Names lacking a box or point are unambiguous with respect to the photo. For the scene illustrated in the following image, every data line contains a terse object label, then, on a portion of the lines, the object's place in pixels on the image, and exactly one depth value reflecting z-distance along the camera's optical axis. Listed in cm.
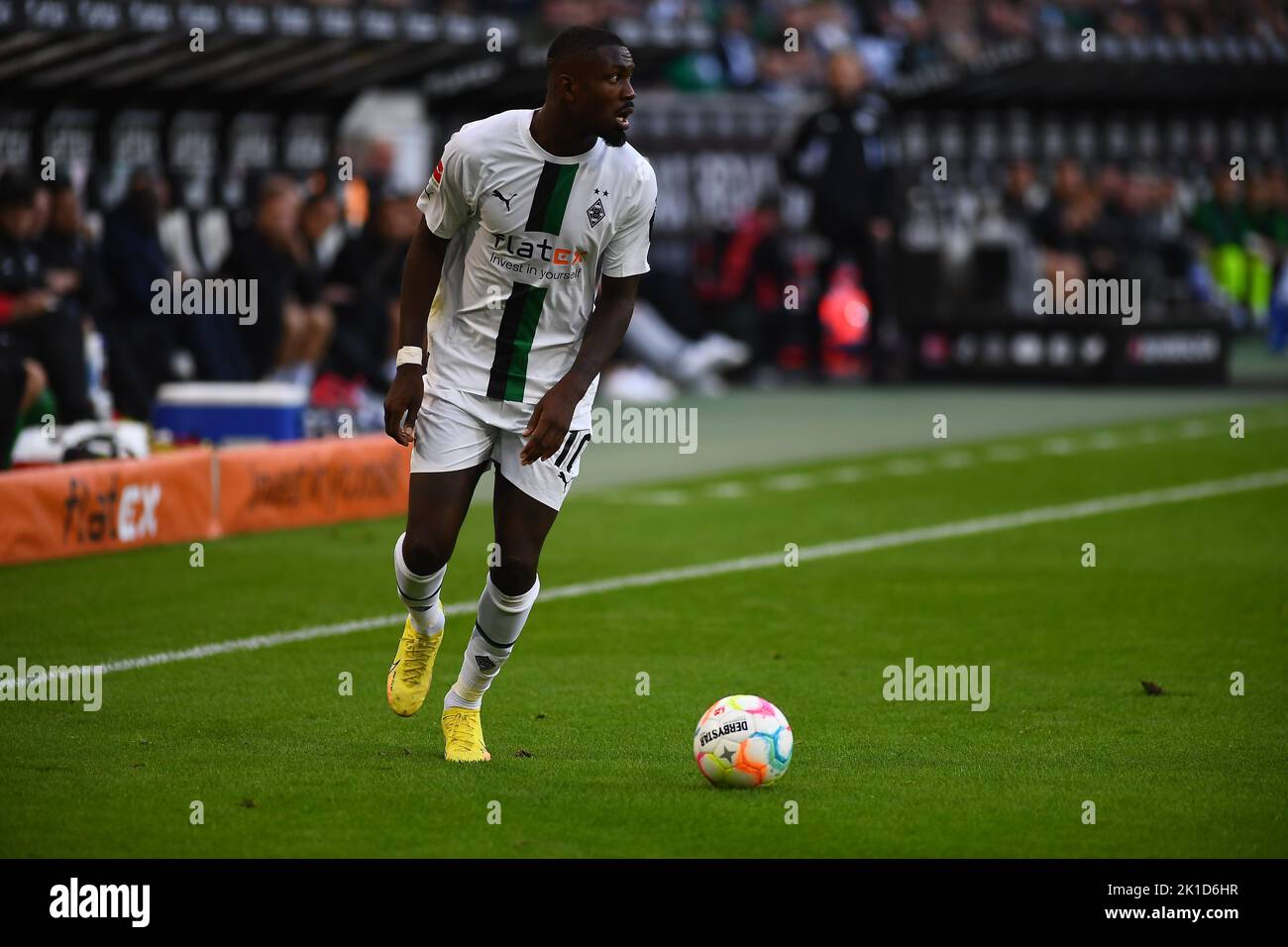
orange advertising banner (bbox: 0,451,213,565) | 1094
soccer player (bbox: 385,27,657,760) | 670
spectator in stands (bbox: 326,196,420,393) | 1806
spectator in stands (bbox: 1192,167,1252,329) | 3306
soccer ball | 650
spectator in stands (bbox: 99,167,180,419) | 1565
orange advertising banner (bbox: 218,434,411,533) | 1233
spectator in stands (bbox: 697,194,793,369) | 2383
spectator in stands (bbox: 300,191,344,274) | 1758
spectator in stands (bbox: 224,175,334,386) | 1661
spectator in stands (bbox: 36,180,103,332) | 1412
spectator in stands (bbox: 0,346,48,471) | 1164
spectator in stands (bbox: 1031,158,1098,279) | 2625
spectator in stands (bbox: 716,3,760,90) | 2886
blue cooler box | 1373
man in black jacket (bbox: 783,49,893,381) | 2288
